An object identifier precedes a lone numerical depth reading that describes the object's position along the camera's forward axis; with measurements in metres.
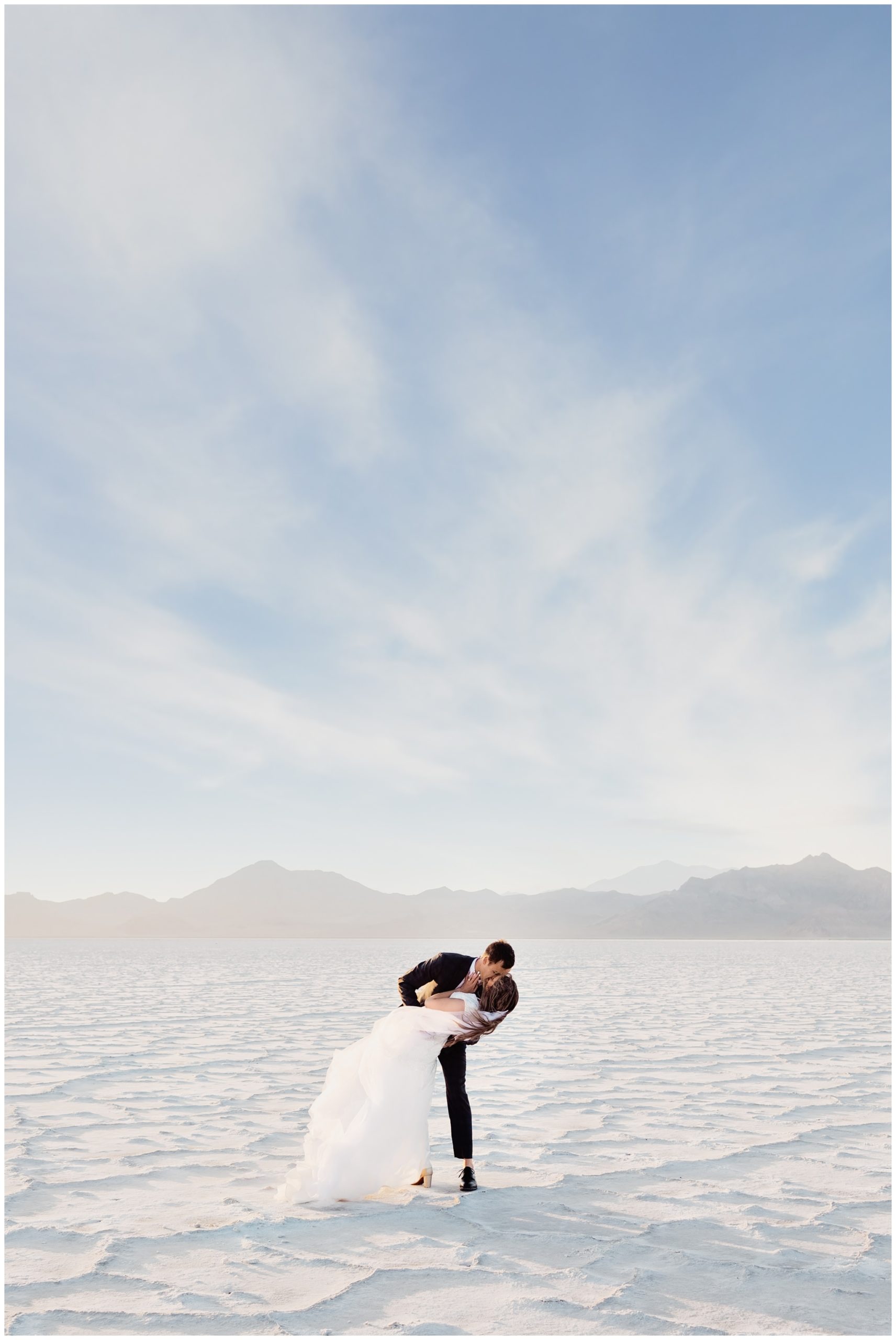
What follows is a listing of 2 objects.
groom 4.45
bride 4.42
